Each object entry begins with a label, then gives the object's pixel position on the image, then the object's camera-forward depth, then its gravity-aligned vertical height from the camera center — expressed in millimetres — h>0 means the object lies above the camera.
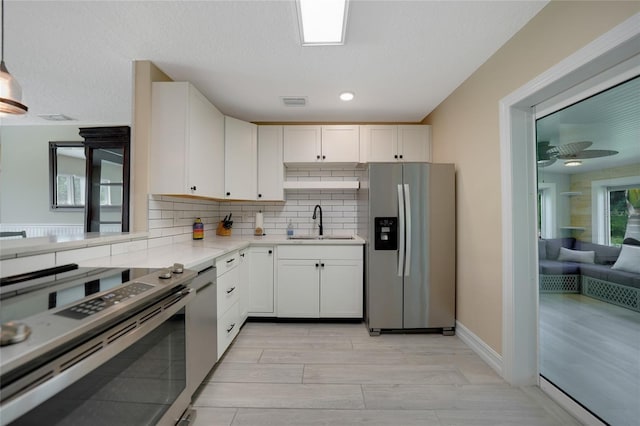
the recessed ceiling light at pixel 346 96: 2582 +1217
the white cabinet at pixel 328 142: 3191 +910
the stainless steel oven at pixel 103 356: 597 -403
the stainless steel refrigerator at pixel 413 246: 2576 -297
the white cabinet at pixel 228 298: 2041 -697
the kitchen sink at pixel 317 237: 2990 -246
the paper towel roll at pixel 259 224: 3340 -97
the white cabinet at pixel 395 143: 3193 +901
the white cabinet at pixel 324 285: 2797 -737
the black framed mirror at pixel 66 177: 3928 +604
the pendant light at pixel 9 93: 1619 +782
